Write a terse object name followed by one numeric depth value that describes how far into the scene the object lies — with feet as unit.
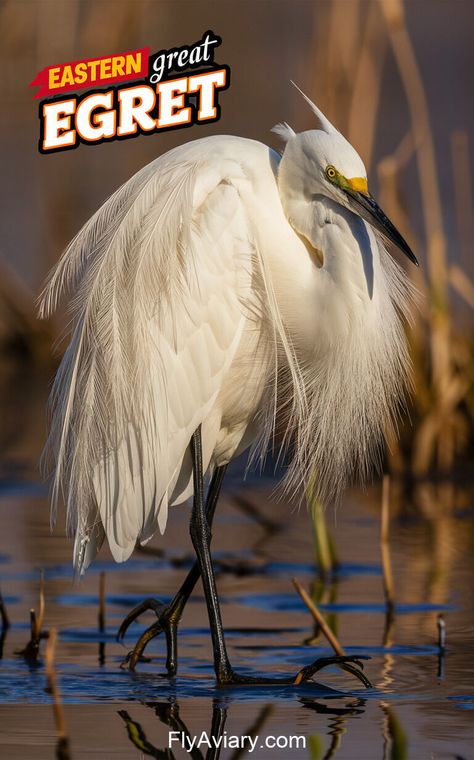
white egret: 29.78
